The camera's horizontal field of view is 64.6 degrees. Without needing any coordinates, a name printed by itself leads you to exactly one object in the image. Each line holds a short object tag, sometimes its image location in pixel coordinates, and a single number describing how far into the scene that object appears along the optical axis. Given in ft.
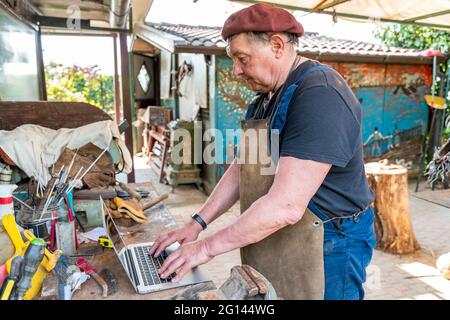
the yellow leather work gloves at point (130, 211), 6.61
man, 3.94
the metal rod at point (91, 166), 6.58
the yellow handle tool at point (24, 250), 4.15
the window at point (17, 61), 9.69
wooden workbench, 4.16
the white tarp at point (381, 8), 12.08
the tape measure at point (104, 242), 5.57
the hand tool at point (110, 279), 4.29
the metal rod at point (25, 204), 5.61
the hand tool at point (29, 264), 3.83
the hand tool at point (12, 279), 3.65
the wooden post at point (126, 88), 14.39
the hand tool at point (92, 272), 4.24
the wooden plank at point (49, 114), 7.83
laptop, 4.31
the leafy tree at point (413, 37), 22.65
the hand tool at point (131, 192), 7.54
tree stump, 12.96
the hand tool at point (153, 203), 7.30
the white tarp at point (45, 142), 6.79
